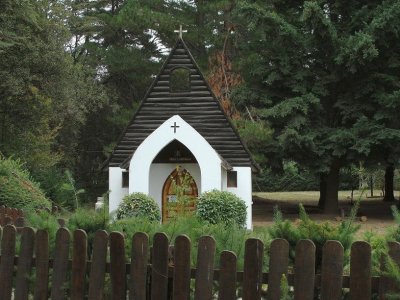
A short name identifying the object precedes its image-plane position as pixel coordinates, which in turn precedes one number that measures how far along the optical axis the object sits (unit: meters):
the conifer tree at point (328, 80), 22.67
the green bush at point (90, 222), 5.46
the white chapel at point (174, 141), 19.53
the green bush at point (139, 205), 18.00
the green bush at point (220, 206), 17.66
